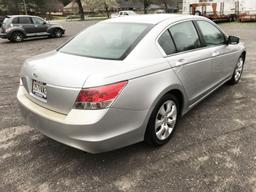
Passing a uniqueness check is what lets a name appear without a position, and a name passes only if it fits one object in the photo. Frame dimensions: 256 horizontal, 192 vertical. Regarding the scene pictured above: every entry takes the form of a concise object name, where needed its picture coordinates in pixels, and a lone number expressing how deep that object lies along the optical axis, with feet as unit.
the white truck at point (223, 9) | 78.87
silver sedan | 7.98
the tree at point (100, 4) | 179.22
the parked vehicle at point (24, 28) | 48.47
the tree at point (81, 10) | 147.23
